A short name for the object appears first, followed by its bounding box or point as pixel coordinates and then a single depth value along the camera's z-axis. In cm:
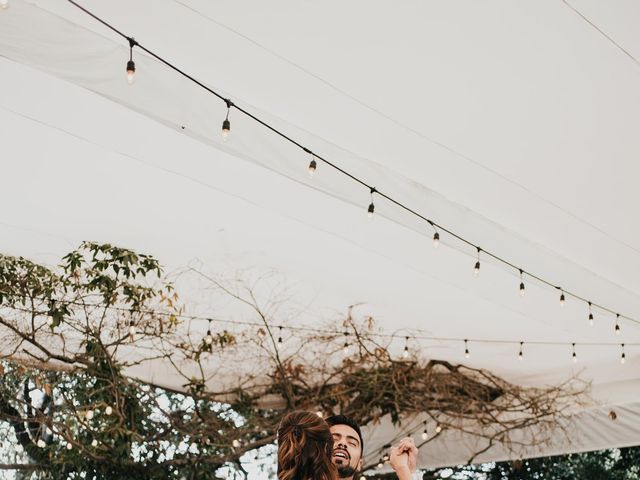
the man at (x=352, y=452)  212
